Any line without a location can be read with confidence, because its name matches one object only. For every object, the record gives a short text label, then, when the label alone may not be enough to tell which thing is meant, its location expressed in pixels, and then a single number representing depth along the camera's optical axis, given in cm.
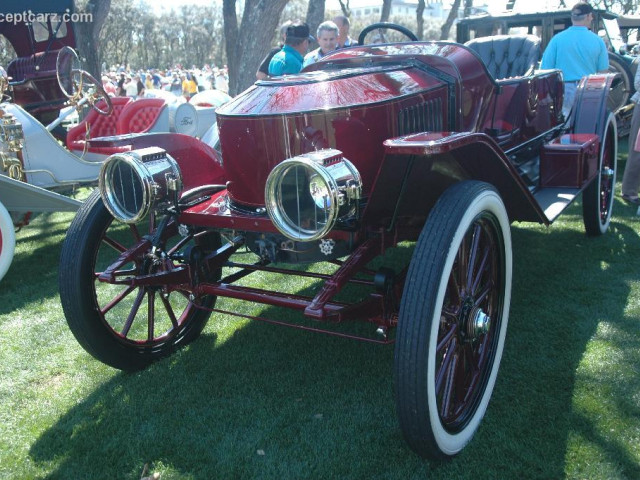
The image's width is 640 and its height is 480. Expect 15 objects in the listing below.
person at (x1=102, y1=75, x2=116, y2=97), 1433
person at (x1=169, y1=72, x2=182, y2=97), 2294
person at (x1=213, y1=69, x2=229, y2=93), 2356
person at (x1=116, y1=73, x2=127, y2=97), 1684
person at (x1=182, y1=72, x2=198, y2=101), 2049
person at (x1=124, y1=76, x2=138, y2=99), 1868
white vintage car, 430
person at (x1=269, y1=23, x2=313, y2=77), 503
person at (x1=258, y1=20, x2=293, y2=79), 557
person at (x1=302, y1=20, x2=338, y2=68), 512
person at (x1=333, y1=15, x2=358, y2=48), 575
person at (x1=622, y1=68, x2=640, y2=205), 533
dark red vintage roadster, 205
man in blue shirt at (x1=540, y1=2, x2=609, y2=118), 572
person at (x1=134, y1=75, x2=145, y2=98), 1620
